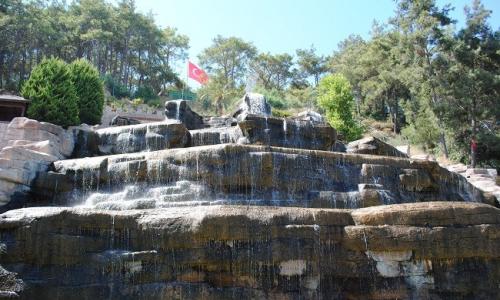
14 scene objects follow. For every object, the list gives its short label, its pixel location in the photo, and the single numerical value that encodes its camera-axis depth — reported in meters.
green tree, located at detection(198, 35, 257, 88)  53.88
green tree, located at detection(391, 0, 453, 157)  29.53
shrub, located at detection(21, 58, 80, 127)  18.95
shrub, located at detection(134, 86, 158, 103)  47.25
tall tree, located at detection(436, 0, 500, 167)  27.55
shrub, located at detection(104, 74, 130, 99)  44.22
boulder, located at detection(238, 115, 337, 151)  15.91
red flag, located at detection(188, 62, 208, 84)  41.94
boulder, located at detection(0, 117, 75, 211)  12.09
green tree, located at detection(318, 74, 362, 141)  32.00
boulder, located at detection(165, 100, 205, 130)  21.16
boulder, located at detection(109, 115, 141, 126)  22.89
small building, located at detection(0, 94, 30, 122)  19.36
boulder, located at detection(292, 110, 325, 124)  26.14
